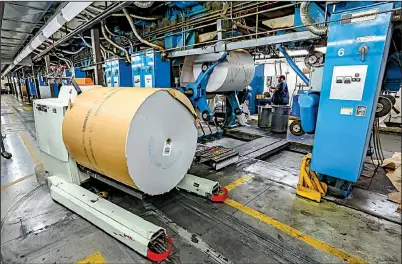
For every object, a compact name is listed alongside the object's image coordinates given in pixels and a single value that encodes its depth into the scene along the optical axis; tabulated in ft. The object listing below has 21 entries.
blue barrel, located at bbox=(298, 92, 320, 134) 9.97
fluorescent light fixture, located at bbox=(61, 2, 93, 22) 12.06
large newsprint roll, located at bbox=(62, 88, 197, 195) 7.19
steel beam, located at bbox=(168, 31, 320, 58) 10.11
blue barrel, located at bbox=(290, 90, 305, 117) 30.47
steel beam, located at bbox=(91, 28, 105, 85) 19.72
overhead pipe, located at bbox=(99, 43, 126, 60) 23.04
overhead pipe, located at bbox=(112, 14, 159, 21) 16.60
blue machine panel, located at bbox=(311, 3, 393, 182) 7.84
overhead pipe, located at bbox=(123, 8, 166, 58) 16.96
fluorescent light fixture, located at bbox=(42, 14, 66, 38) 14.57
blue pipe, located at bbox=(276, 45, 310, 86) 10.93
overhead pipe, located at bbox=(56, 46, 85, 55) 29.17
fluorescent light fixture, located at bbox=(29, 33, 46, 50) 19.84
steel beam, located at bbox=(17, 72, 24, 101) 69.97
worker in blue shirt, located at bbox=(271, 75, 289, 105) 24.93
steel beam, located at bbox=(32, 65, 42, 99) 48.19
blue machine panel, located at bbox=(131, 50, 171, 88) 17.97
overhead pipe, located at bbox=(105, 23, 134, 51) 20.06
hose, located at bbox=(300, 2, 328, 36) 9.06
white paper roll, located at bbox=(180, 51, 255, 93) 17.56
